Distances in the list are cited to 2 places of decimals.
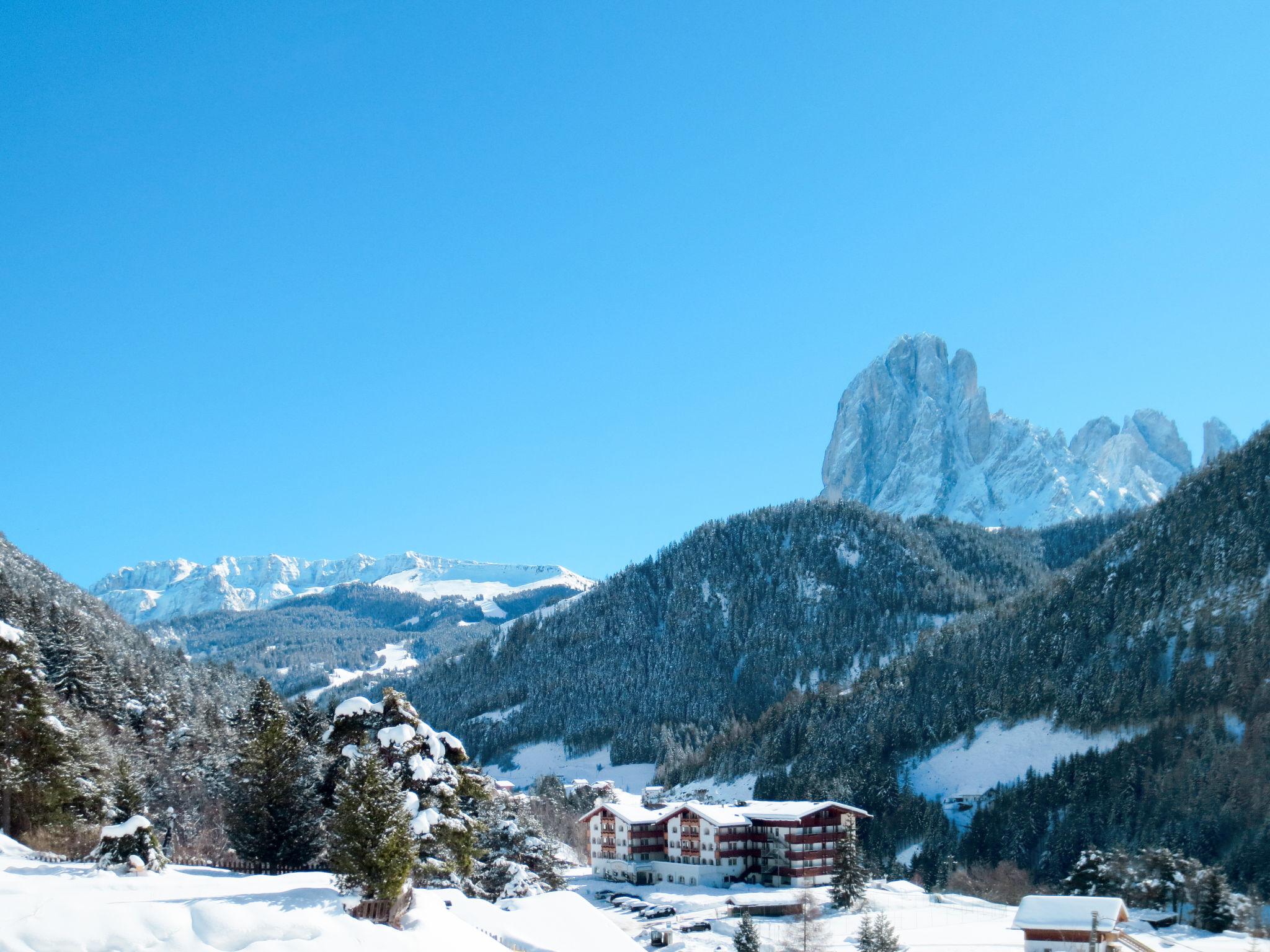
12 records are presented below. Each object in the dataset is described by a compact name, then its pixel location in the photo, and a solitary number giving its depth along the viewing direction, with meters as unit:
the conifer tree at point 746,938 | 65.00
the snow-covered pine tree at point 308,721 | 60.84
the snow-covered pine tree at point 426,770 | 46.47
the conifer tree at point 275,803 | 53.22
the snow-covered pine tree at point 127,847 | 39.94
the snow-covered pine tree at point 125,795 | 43.38
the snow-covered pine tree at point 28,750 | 49.34
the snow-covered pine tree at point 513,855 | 66.12
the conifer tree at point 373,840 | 37.00
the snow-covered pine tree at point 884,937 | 61.84
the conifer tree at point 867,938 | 63.18
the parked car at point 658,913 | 86.38
